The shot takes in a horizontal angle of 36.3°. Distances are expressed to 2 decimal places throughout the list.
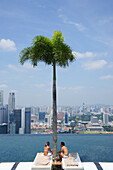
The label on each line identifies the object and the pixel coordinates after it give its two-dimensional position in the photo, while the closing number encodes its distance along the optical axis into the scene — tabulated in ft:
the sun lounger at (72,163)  14.96
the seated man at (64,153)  17.79
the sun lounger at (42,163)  15.11
